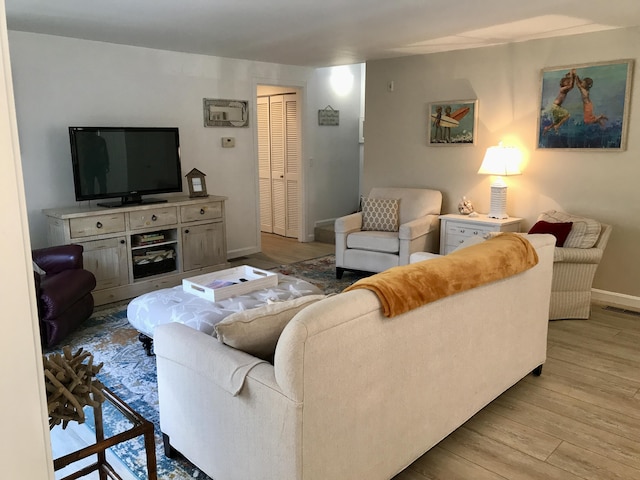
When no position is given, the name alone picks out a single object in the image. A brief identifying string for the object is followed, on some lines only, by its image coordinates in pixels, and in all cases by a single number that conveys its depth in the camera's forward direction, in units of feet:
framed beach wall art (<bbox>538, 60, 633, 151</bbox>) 13.88
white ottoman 9.54
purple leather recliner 11.26
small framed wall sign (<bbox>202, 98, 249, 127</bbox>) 18.53
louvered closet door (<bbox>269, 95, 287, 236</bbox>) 23.12
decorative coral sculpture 4.36
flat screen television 14.56
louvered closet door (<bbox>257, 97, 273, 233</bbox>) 23.95
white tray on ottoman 10.66
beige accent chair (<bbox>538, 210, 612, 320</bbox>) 12.92
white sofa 5.38
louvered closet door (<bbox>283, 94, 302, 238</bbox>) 22.35
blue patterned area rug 7.43
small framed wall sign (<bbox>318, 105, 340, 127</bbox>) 22.59
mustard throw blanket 6.10
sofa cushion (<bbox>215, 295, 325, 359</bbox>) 6.22
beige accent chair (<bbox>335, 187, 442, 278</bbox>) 15.75
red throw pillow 13.48
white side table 15.64
